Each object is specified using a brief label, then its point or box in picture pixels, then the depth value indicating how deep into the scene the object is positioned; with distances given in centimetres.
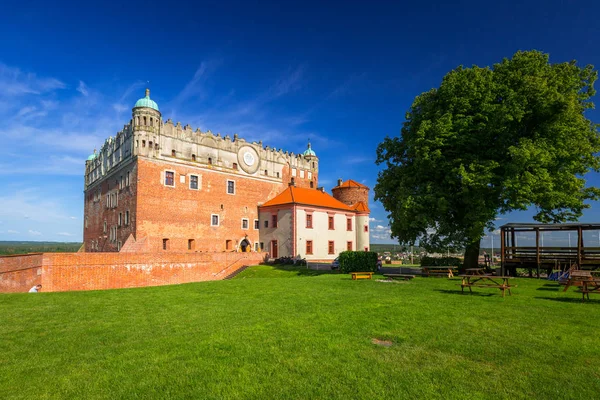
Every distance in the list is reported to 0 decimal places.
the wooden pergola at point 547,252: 1825
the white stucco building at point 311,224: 3688
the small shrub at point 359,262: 2458
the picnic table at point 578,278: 1162
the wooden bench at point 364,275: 1877
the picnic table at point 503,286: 1187
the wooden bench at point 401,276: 1816
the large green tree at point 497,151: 1770
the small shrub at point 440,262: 2320
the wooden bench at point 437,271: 1968
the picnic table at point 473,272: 1889
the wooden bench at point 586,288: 1103
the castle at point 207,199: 3297
